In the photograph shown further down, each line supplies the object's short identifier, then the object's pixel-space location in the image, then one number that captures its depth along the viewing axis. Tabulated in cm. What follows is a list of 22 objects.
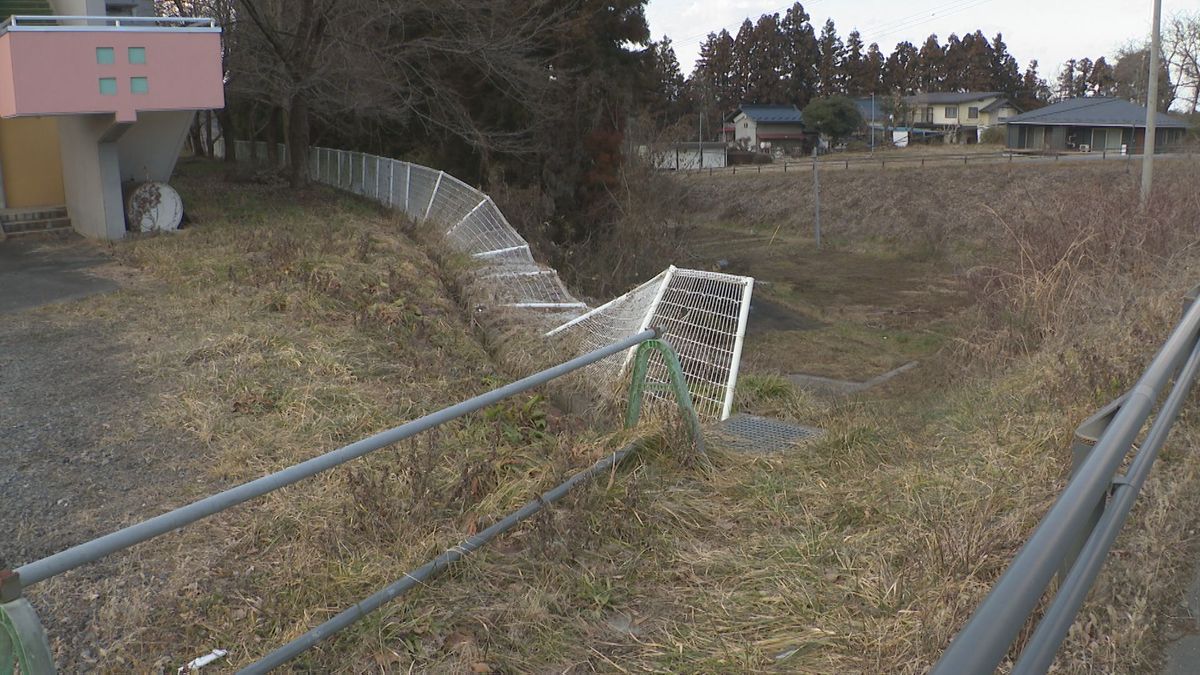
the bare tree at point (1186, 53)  6662
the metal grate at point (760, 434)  557
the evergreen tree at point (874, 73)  9262
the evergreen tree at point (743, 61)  9219
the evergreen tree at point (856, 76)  9281
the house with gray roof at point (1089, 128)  5534
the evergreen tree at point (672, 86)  4013
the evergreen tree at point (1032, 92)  8138
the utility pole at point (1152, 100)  2242
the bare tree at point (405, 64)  2047
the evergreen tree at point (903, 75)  9525
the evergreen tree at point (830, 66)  9081
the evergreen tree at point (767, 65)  8956
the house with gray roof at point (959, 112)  7706
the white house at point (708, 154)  4732
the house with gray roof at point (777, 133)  7650
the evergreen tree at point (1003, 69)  9406
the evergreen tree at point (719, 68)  9062
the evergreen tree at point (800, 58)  9081
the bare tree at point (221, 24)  2286
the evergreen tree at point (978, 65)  9331
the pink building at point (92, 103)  1311
